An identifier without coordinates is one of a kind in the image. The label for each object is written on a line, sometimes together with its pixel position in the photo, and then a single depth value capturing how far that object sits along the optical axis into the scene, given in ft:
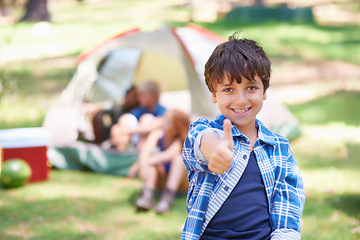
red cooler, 17.17
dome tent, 17.42
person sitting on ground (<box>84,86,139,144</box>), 19.56
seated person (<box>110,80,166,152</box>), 18.58
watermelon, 16.47
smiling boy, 5.85
